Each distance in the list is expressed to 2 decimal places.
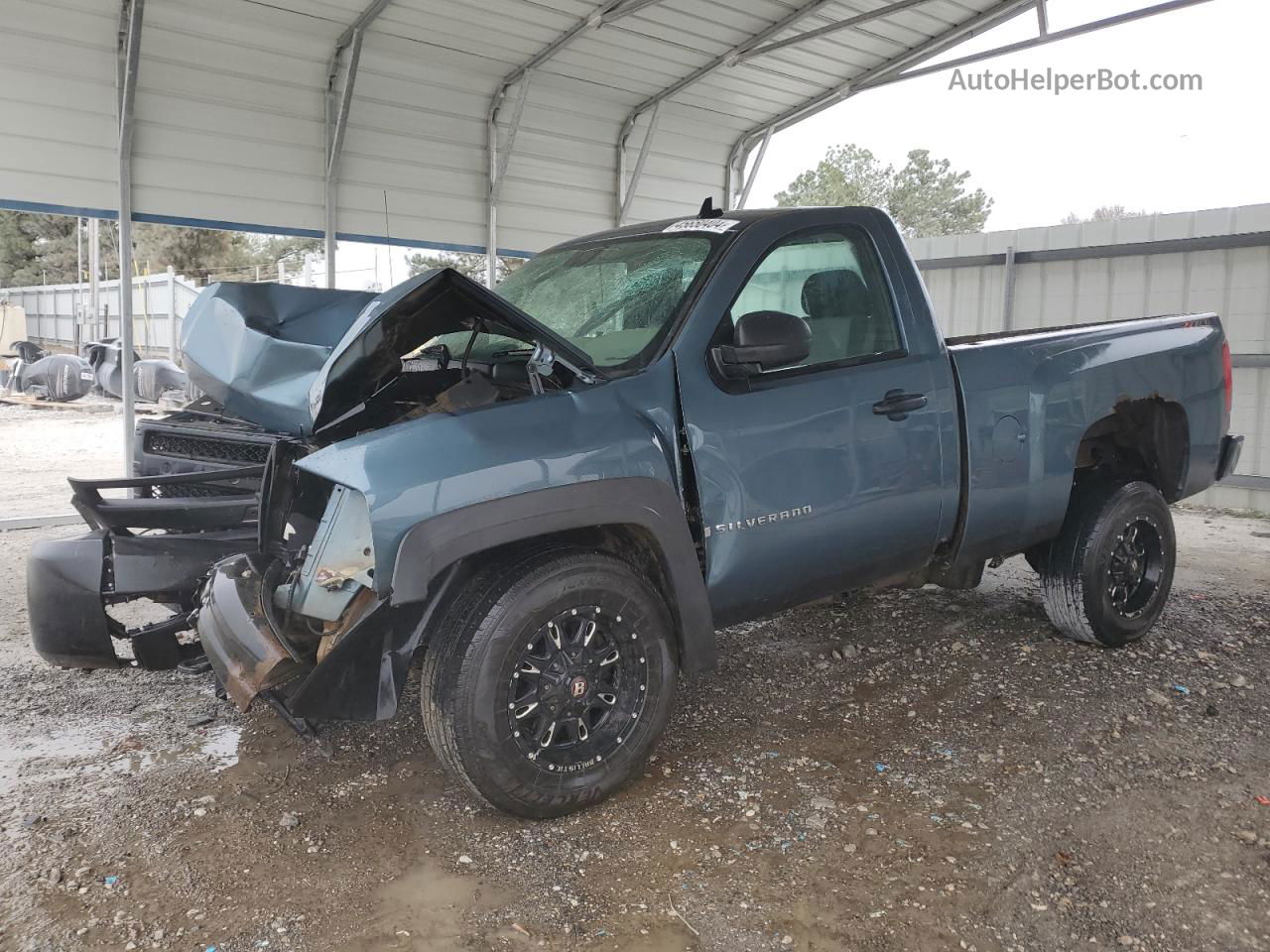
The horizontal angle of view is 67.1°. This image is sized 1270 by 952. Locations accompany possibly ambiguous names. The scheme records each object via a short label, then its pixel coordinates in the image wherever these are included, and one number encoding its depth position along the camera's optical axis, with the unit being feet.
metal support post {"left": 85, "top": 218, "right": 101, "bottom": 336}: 39.14
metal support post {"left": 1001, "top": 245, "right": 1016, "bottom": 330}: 34.81
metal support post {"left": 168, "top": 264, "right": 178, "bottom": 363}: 43.75
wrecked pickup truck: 9.29
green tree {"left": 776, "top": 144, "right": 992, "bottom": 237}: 146.20
